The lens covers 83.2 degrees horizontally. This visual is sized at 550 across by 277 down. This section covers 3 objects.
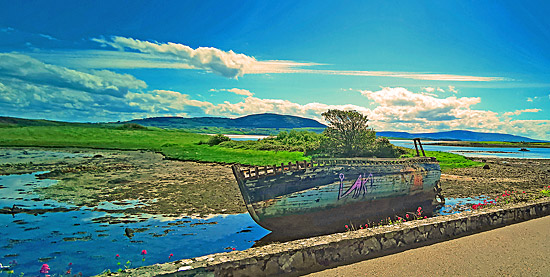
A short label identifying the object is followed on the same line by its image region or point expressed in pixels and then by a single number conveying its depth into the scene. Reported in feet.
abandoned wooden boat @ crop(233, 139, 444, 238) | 36.22
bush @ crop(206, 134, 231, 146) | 231.09
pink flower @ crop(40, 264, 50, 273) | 15.57
